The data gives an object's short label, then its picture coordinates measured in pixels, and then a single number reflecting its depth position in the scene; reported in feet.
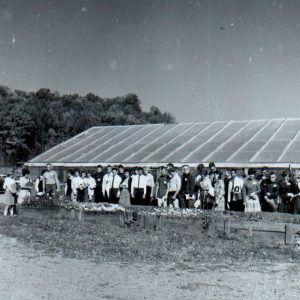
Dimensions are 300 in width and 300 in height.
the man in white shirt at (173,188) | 48.19
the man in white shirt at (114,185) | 53.93
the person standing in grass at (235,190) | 46.47
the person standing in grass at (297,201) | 43.74
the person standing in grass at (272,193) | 45.32
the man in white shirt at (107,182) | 54.29
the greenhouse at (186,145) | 66.33
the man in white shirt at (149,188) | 52.85
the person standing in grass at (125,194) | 52.26
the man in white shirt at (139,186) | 52.29
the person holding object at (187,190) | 46.62
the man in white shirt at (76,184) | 56.59
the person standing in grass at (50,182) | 55.47
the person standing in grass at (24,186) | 61.21
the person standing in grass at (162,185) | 49.73
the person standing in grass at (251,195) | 45.73
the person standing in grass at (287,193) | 44.75
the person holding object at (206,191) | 46.80
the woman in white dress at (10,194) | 52.45
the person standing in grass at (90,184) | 56.54
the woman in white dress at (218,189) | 46.83
